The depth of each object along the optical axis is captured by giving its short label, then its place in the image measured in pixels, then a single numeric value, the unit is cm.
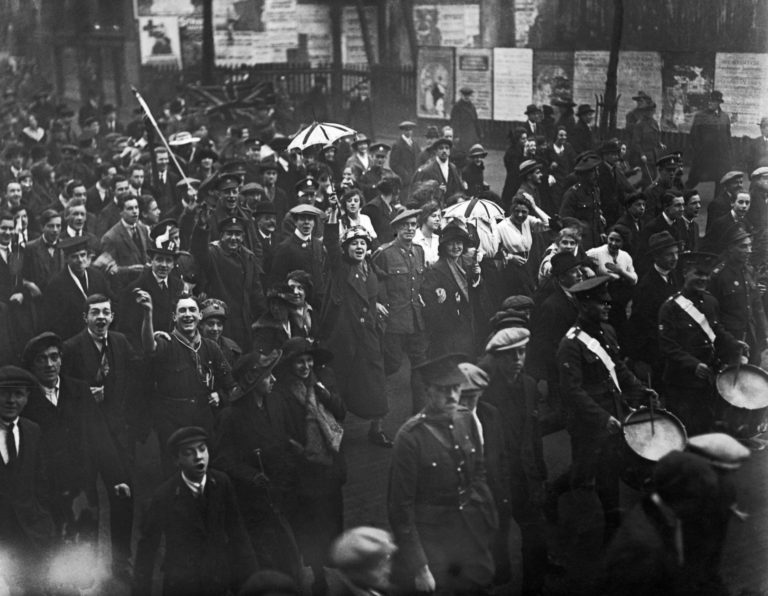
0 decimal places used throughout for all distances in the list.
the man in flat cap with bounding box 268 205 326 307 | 1030
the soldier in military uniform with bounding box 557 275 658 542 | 711
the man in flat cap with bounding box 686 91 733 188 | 1716
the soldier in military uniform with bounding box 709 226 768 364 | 934
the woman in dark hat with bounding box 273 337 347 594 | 672
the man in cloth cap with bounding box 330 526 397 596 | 470
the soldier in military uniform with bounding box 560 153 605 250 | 1228
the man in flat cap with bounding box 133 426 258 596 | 604
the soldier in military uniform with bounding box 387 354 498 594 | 591
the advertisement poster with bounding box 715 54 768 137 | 1928
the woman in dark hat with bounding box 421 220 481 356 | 948
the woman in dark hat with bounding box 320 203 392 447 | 934
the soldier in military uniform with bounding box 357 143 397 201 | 1421
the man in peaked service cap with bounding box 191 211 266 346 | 1007
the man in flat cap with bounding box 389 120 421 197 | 1692
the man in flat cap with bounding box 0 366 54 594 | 647
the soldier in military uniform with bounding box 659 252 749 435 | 838
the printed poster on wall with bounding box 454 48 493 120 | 2300
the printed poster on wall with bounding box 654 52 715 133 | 2045
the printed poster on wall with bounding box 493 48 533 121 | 2233
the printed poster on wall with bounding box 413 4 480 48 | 2433
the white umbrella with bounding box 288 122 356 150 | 1448
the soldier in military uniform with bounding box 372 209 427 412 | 984
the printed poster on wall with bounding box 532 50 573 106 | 2169
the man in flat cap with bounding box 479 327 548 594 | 693
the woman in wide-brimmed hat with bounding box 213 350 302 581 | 648
